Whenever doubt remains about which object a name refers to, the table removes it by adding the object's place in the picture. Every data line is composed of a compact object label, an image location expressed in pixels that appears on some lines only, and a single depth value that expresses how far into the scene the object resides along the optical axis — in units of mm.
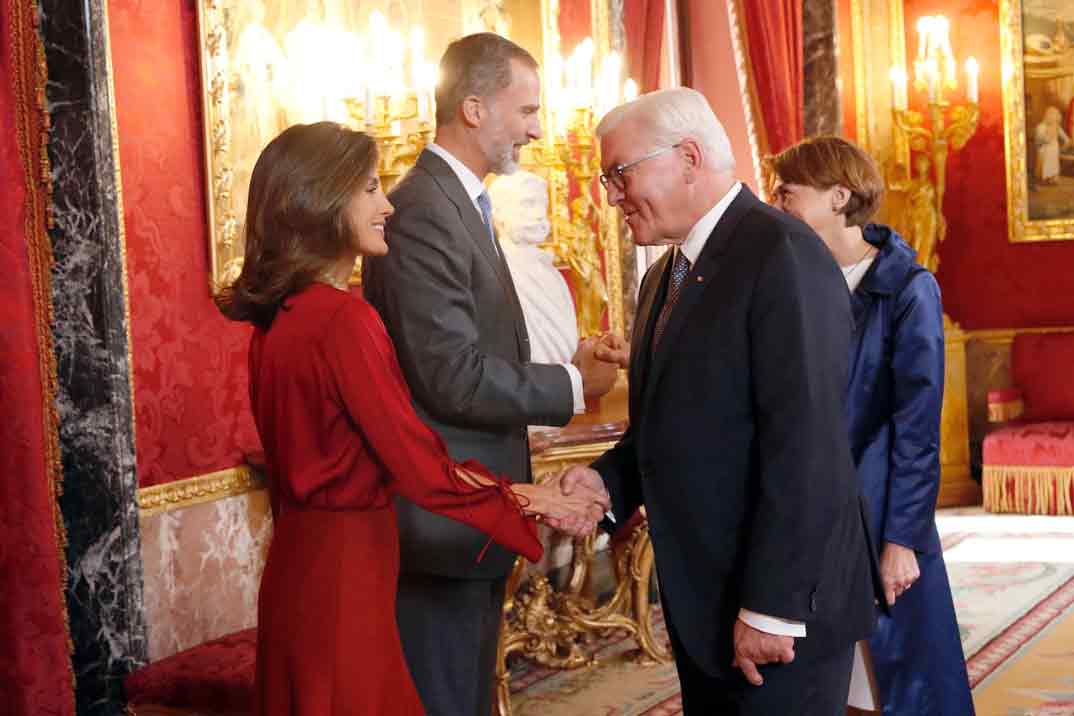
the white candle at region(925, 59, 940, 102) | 8891
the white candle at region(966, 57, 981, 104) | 9070
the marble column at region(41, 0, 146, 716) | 3674
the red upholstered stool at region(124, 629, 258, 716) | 3602
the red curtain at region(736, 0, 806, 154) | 7691
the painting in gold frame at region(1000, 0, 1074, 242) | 9227
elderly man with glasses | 2199
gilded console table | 4910
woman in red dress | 2402
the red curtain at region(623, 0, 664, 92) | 7113
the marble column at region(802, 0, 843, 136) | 8320
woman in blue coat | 3189
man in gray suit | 2795
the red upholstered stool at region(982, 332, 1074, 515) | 8398
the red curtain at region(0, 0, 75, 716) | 3510
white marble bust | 5001
